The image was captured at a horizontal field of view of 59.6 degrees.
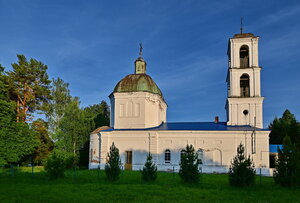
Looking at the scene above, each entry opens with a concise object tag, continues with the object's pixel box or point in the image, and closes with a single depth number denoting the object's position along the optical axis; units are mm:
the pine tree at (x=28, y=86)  30922
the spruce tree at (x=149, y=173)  16500
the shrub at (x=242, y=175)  15008
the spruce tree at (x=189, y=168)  15922
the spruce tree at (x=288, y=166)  14883
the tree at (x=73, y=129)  32781
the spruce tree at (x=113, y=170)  16547
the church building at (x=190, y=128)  24016
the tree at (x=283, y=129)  35125
